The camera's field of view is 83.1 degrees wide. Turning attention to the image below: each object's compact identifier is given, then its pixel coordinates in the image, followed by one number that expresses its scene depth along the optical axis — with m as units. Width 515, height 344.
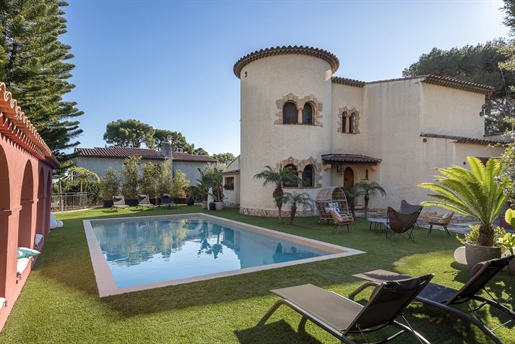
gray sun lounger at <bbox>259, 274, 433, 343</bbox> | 2.95
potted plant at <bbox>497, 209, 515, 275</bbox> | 5.91
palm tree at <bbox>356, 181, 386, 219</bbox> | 15.50
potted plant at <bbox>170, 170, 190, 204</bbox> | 25.50
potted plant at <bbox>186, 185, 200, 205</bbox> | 26.81
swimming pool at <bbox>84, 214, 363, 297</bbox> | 7.07
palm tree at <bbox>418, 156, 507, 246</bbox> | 6.32
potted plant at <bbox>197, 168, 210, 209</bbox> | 22.73
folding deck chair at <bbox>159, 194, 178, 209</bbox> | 21.38
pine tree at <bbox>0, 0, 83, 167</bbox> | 13.44
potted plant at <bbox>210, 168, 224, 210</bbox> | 21.20
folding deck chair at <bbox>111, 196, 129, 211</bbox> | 20.70
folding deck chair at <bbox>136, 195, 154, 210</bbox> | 21.21
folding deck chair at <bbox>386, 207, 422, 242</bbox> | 9.81
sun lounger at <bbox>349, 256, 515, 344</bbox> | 3.68
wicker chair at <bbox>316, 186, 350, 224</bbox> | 14.12
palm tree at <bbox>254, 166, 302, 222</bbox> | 14.10
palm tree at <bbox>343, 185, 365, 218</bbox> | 14.95
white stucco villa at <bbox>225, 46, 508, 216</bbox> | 16.42
